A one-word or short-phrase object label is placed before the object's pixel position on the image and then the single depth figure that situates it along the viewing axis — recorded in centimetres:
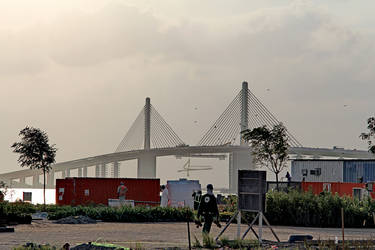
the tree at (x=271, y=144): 5797
